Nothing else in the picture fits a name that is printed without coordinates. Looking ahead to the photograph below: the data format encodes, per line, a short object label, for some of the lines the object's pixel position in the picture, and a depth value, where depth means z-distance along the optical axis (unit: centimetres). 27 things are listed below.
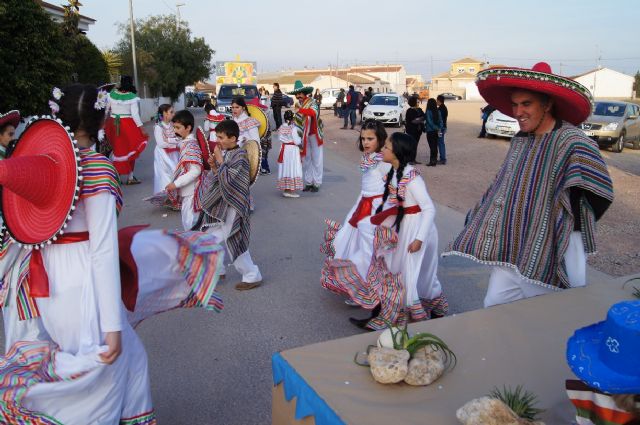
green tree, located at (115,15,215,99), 4141
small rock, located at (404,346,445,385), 228
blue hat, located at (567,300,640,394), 148
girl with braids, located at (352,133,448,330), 446
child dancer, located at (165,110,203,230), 636
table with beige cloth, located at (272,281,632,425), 213
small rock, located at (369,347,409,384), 225
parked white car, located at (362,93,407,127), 2509
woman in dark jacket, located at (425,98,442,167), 1458
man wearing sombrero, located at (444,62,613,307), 317
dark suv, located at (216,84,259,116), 2419
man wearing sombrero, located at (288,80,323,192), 1126
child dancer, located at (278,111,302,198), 1062
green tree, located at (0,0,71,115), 1039
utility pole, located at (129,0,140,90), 2935
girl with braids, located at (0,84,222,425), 225
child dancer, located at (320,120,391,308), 504
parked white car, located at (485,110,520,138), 2002
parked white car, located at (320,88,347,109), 4294
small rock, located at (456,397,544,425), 190
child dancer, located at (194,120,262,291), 543
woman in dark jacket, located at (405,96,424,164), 1528
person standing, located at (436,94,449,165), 1516
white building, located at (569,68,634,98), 6981
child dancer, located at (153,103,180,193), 945
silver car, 1870
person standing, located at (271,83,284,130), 2148
